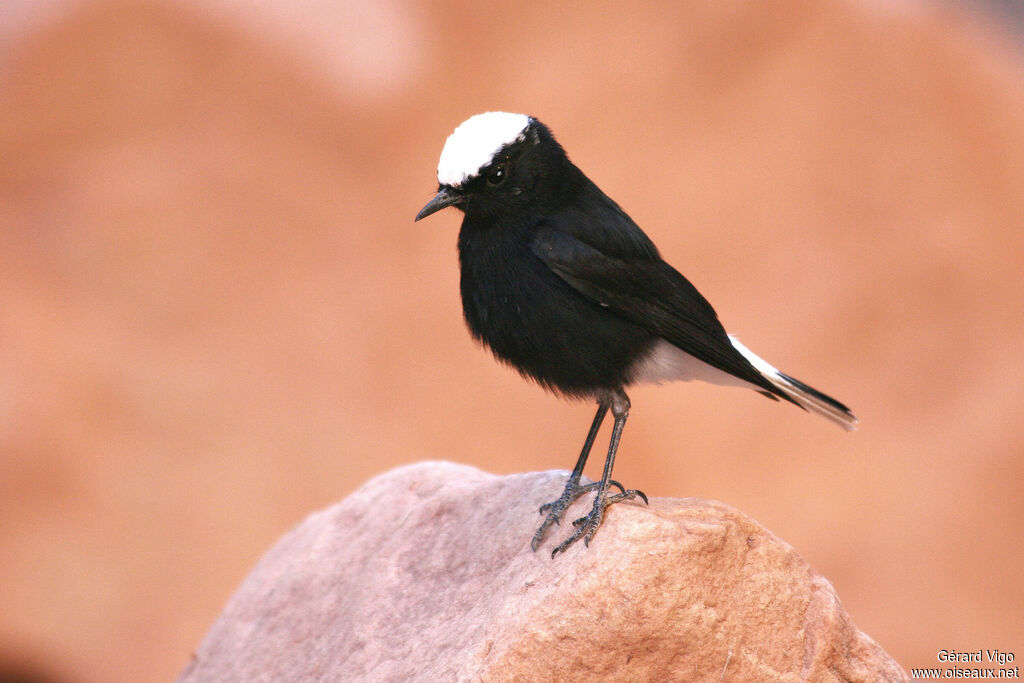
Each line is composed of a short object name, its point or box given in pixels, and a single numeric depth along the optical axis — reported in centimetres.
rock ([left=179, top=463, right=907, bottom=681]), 699
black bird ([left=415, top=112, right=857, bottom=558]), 787
